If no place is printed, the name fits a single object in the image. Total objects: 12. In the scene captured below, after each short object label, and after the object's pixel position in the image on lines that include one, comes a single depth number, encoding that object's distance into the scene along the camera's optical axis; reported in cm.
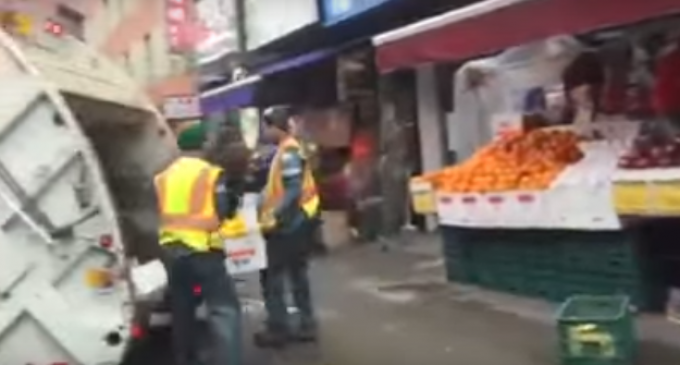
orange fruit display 986
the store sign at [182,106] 1741
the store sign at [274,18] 1873
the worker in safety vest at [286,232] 890
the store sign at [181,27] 2508
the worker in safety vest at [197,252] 733
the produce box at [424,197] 1146
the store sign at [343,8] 1519
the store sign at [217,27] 2500
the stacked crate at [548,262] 912
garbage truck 642
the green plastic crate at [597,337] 723
